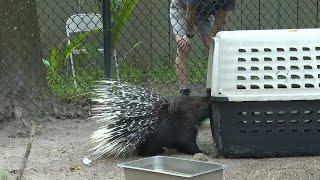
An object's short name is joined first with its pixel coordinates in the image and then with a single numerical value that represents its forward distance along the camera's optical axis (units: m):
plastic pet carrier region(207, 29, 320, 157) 3.82
